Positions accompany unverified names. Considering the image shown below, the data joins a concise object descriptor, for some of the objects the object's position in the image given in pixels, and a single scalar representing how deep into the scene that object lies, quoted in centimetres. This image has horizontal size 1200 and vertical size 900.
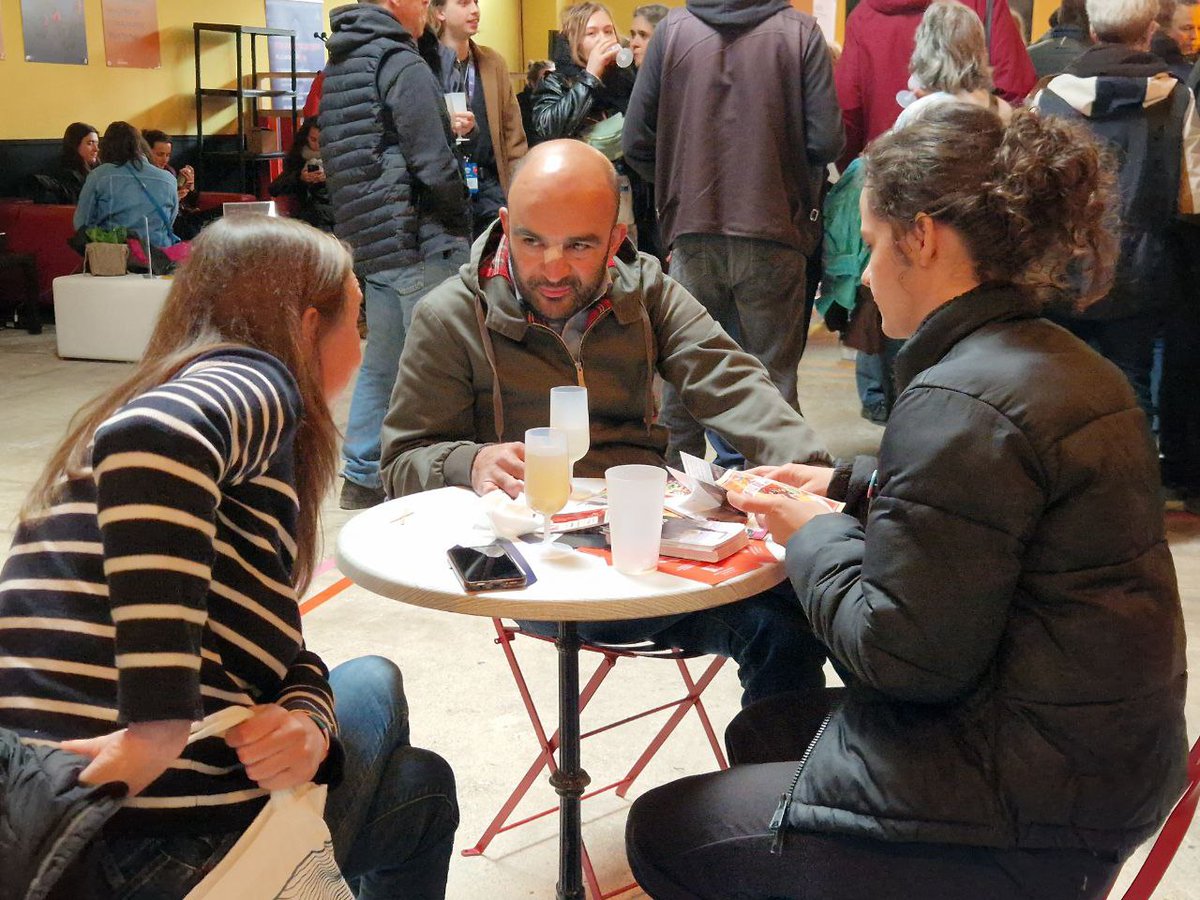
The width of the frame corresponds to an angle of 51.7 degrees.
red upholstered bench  839
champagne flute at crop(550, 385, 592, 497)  202
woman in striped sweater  117
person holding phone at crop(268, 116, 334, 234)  801
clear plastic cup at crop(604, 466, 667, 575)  166
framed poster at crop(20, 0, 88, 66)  891
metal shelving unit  1011
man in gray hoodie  406
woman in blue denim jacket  761
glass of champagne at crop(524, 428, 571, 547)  177
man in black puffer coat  398
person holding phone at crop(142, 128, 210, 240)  865
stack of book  174
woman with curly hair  132
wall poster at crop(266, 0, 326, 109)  1084
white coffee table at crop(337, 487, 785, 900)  159
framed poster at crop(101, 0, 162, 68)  946
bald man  220
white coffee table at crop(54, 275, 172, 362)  712
